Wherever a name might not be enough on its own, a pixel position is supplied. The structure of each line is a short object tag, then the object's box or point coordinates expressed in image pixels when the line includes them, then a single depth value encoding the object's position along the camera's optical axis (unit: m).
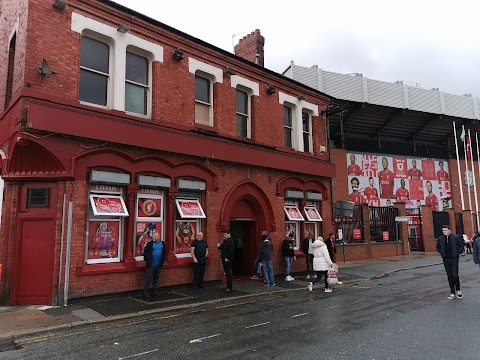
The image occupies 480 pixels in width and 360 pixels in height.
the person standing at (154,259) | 10.12
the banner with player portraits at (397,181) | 28.91
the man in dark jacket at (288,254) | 13.91
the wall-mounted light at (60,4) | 9.65
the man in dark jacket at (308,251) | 14.87
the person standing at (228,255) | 11.23
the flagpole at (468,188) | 32.91
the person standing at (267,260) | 12.59
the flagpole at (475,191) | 32.65
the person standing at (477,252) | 10.12
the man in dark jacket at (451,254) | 10.00
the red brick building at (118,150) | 9.27
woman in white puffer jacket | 11.68
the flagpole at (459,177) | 32.58
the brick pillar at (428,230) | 26.82
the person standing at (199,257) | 11.44
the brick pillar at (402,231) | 25.03
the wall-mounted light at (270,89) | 15.38
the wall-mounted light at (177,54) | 12.12
